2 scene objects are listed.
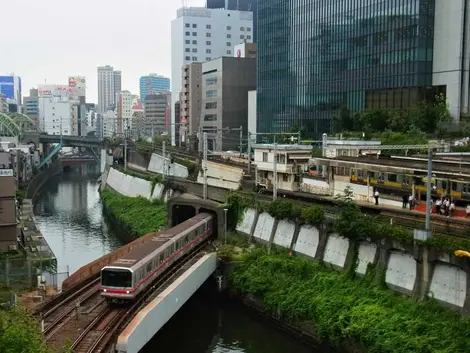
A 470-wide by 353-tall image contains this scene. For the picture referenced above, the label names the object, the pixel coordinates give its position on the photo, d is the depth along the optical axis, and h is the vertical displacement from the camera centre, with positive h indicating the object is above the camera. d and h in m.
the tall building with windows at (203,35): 156.75 +24.20
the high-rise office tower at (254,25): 174.52 +30.71
